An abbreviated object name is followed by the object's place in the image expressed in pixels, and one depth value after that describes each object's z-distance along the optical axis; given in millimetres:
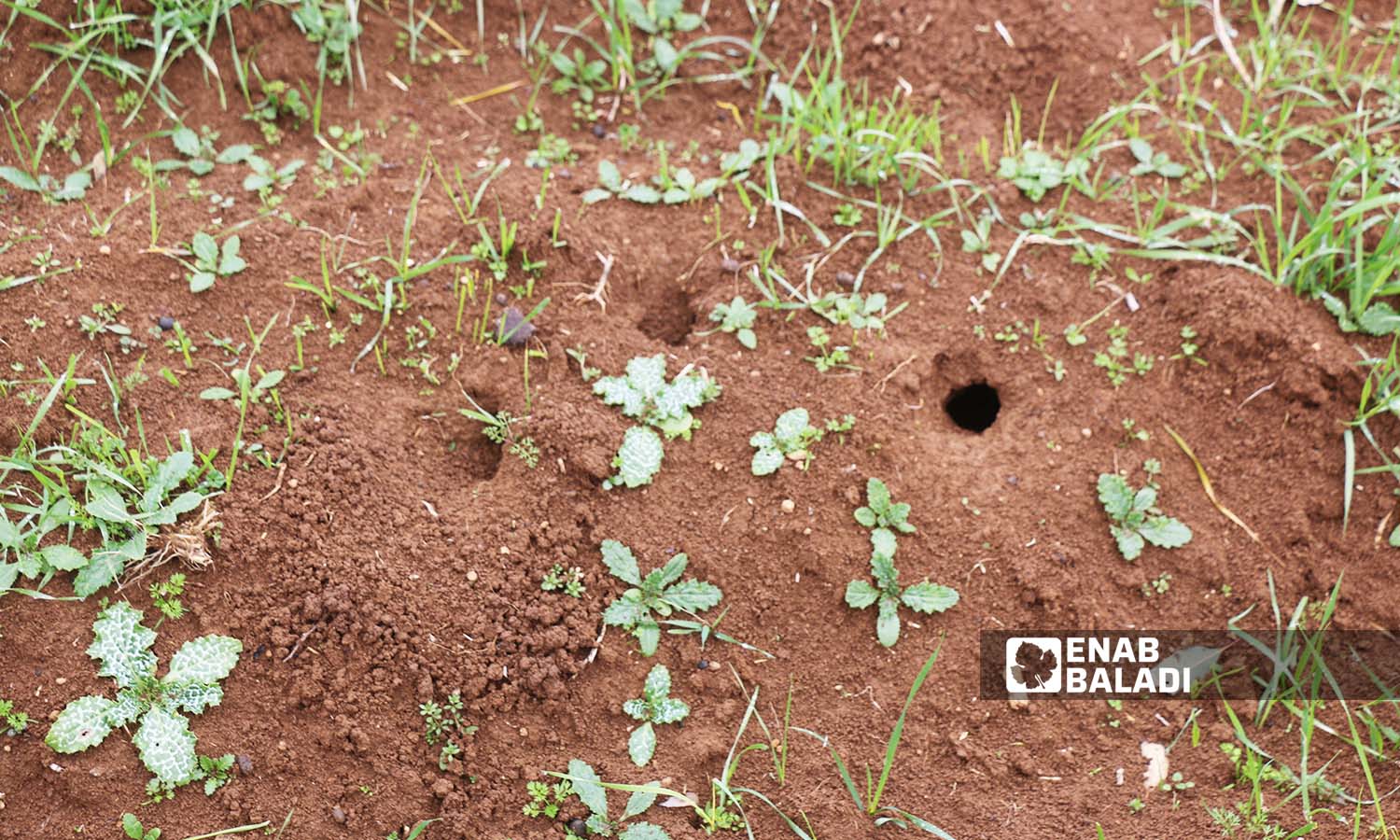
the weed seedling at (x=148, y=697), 2062
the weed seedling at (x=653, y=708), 2197
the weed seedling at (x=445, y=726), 2166
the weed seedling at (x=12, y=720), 2062
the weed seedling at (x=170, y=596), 2180
